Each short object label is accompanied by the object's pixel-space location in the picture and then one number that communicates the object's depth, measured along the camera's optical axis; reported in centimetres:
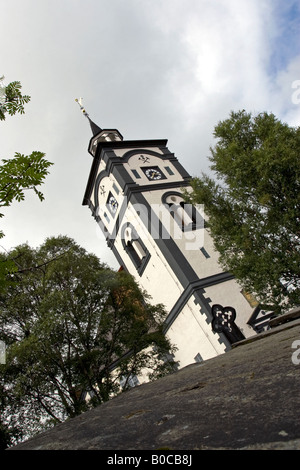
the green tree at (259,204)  908
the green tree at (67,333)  934
